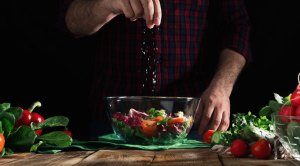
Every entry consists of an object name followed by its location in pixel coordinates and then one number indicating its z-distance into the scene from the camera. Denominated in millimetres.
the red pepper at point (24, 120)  1661
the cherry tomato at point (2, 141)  1442
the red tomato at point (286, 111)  1384
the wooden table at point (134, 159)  1383
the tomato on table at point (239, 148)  1496
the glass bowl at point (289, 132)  1358
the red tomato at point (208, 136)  1799
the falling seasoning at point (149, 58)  2358
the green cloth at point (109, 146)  1616
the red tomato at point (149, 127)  1650
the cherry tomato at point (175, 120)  1669
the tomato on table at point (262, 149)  1465
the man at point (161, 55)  2329
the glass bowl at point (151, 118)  1659
